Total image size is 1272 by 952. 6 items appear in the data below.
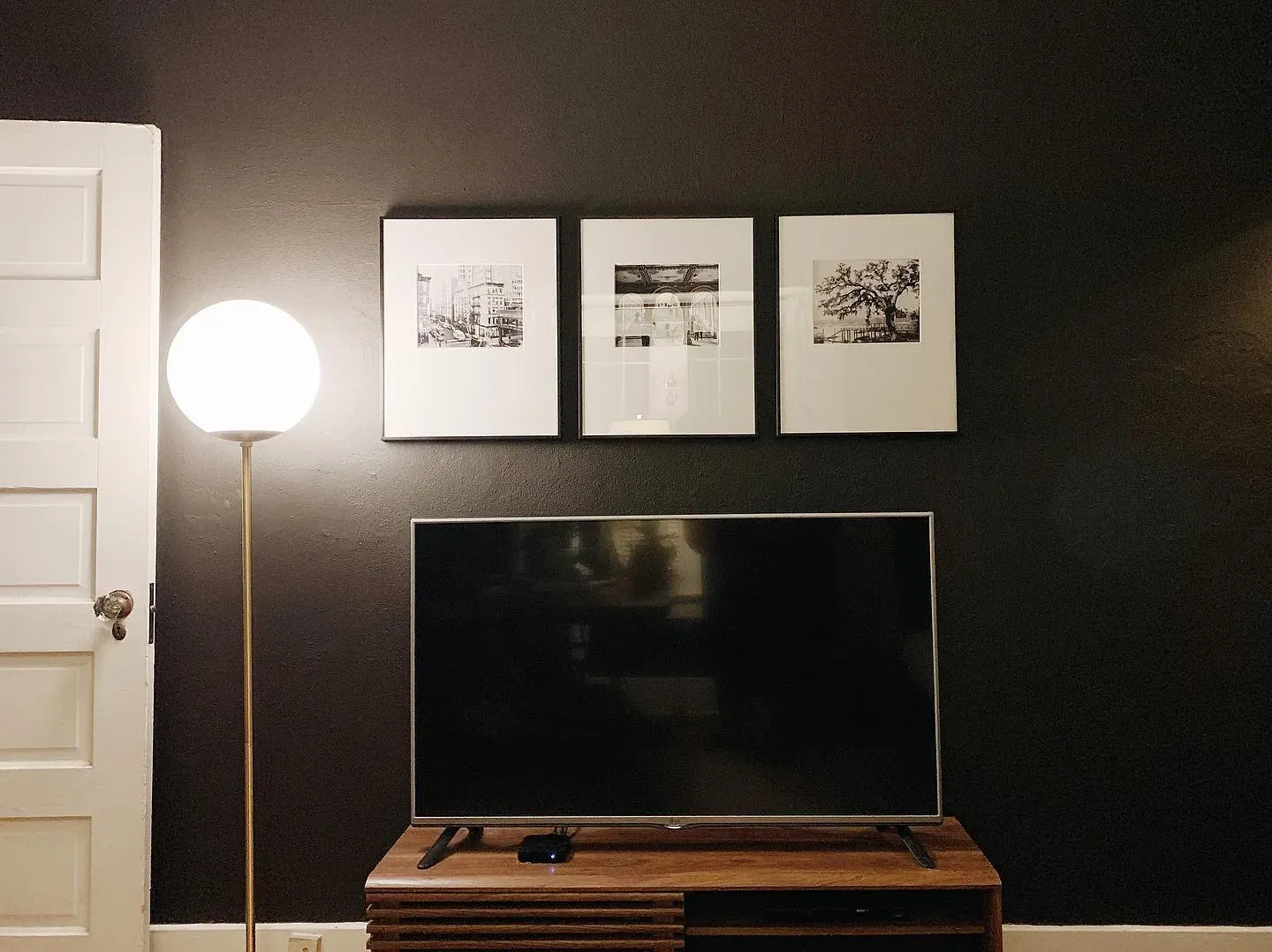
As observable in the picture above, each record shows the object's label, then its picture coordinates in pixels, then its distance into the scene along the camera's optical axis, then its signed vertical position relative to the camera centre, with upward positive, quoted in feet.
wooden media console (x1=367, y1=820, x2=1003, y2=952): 5.67 -2.72
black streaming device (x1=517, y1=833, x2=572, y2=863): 6.00 -2.45
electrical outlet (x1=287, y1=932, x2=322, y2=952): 7.01 -3.58
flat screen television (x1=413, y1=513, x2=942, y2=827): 6.19 -1.23
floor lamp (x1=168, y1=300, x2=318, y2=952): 6.08 +0.89
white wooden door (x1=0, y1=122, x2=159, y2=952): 6.79 -0.14
